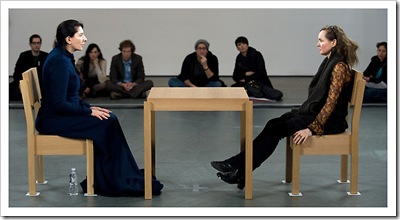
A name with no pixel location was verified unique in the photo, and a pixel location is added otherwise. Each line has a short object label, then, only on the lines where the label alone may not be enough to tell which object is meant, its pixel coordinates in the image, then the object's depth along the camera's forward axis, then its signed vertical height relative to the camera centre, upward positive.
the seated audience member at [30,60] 9.48 +0.58
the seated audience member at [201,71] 9.52 +0.44
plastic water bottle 5.09 -0.47
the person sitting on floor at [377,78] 9.19 +0.34
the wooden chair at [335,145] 4.94 -0.23
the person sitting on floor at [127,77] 9.52 +0.37
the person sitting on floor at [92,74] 9.63 +0.41
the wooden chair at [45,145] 4.91 -0.22
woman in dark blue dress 4.90 -0.08
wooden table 4.78 +0.01
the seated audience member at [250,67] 9.47 +0.48
